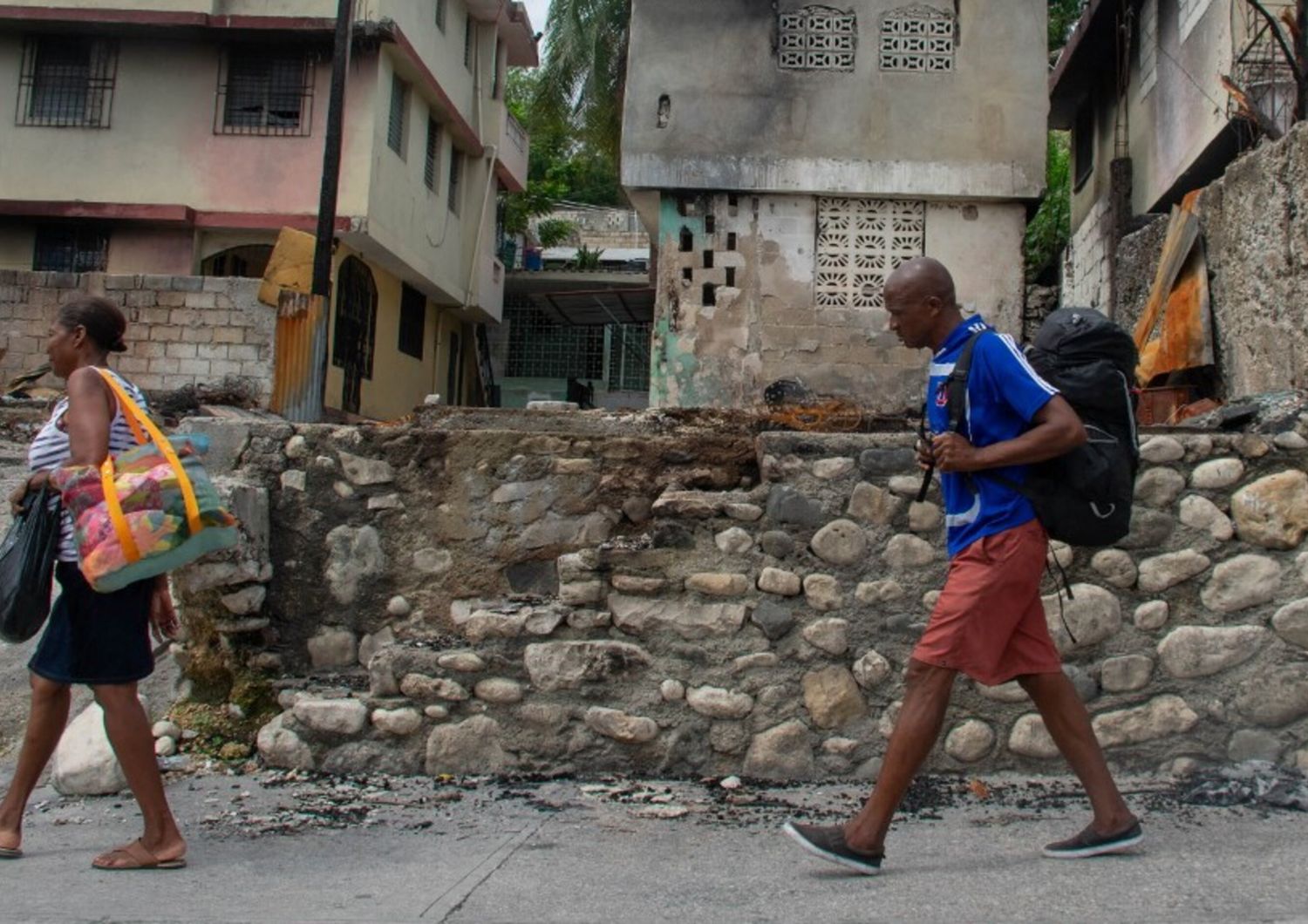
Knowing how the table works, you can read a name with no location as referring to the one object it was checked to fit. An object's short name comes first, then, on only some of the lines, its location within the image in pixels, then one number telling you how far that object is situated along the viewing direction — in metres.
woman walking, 3.36
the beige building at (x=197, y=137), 16.44
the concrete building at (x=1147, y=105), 9.78
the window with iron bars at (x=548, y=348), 25.58
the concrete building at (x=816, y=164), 11.02
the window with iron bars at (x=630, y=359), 24.91
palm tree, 19.39
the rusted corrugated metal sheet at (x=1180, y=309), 7.97
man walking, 3.11
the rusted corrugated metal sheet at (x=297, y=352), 13.51
